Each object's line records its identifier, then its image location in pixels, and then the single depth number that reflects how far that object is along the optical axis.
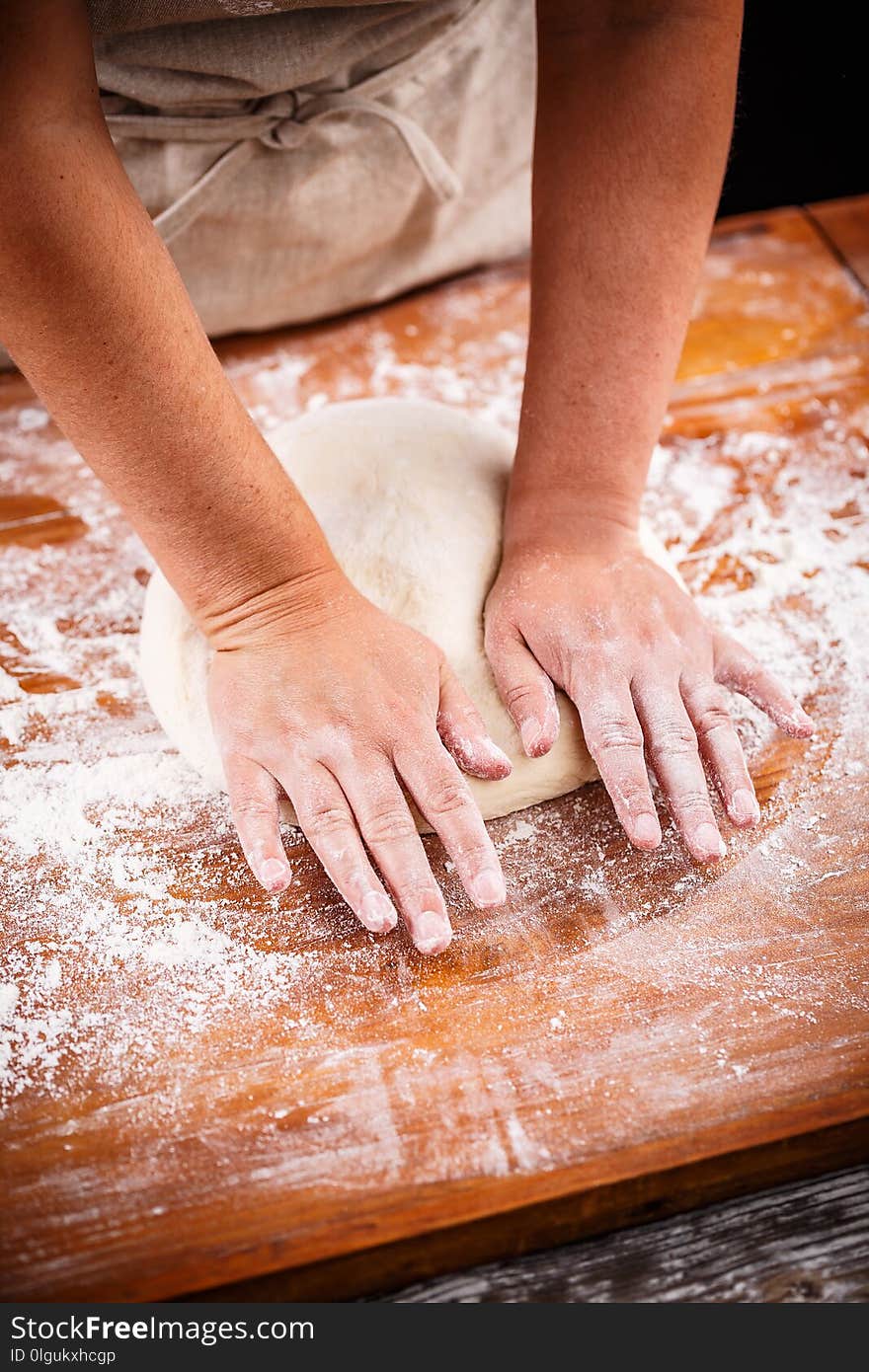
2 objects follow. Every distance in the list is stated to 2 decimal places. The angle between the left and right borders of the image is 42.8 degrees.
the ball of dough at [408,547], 1.19
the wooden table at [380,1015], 0.91
